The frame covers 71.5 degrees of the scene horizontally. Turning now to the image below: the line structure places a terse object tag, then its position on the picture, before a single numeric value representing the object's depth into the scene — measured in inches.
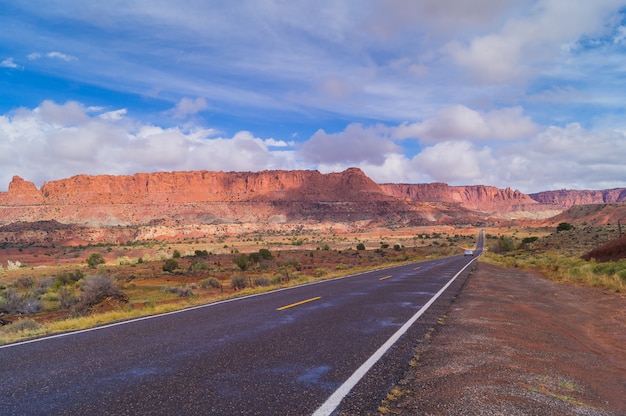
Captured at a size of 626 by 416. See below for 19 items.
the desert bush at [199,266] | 1349.7
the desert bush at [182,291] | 798.5
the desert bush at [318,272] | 1100.5
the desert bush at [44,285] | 973.8
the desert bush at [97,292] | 672.4
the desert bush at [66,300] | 729.0
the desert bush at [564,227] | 2863.2
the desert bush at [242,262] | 1407.5
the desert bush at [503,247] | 2298.2
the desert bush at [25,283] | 1106.1
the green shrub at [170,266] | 1355.8
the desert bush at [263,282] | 816.9
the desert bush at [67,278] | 1080.0
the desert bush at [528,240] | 2396.9
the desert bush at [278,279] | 874.1
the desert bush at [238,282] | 849.5
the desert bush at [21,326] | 439.2
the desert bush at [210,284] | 921.5
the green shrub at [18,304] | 699.6
